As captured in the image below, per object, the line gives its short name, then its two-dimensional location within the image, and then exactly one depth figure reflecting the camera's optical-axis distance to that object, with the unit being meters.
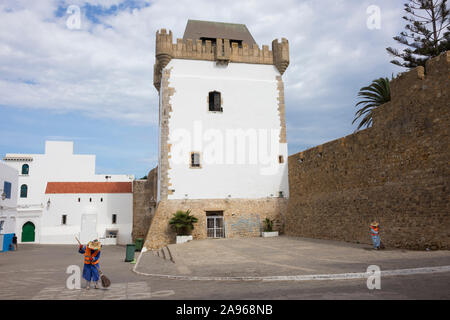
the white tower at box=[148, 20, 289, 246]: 18.94
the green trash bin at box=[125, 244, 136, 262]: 14.05
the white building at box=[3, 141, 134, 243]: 30.80
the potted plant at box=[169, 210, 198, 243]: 17.58
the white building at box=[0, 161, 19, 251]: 23.20
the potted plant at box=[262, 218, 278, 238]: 18.66
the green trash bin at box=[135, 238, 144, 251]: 19.55
